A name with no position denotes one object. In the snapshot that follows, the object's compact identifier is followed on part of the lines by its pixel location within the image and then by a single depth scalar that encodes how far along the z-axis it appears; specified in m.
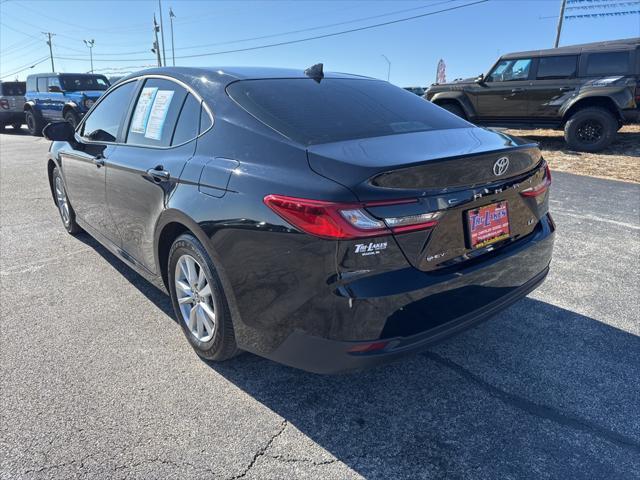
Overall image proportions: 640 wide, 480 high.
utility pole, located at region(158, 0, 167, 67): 35.50
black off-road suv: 9.52
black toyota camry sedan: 1.84
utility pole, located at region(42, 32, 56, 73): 71.81
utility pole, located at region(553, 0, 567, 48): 24.55
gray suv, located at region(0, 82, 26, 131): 17.97
